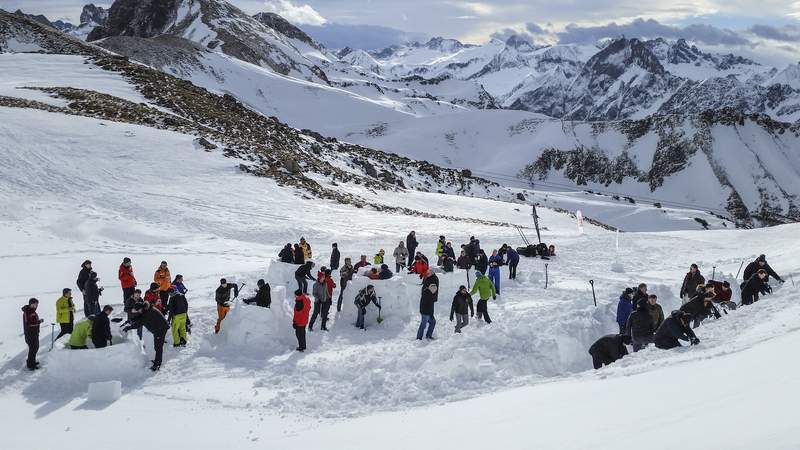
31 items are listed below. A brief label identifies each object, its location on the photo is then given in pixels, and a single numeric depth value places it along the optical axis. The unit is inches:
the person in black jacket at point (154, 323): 477.7
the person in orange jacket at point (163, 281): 595.5
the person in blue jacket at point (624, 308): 531.8
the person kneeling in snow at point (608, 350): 465.7
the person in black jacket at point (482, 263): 755.4
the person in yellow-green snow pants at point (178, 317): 516.7
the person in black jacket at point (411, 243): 853.8
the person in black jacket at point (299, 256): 716.7
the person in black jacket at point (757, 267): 623.0
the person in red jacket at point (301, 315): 521.3
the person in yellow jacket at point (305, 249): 758.6
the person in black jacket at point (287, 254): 715.4
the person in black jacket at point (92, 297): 555.8
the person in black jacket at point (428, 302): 551.5
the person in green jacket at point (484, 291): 591.5
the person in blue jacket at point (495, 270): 706.1
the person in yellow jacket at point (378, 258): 785.0
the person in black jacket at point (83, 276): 577.6
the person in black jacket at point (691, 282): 615.4
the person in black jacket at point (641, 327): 476.3
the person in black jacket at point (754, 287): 589.6
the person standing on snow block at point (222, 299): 558.6
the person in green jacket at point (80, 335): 463.2
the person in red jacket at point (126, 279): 600.4
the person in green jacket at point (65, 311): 511.5
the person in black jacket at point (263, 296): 544.4
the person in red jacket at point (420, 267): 687.7
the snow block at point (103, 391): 421.1
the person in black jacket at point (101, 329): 459.8
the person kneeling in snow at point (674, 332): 417.7
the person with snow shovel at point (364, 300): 593.3
